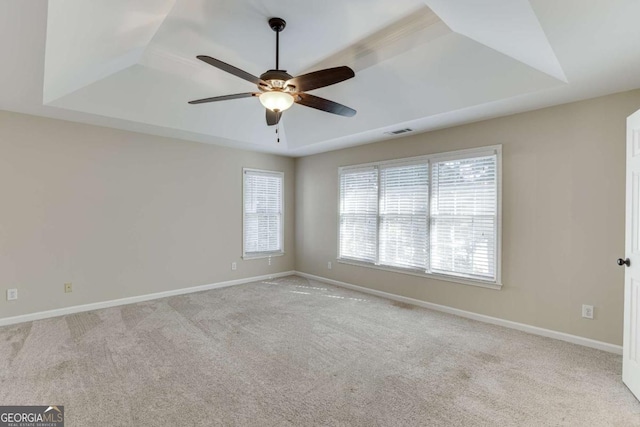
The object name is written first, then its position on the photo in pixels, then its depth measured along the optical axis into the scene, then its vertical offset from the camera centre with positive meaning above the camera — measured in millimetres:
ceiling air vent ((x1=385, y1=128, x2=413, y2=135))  4288 +1208
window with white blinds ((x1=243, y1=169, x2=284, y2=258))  5699 +14
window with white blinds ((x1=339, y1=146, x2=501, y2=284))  3764 +9
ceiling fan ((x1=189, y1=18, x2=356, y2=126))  2205 +1017
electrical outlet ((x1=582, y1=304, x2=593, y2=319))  3072 -971
